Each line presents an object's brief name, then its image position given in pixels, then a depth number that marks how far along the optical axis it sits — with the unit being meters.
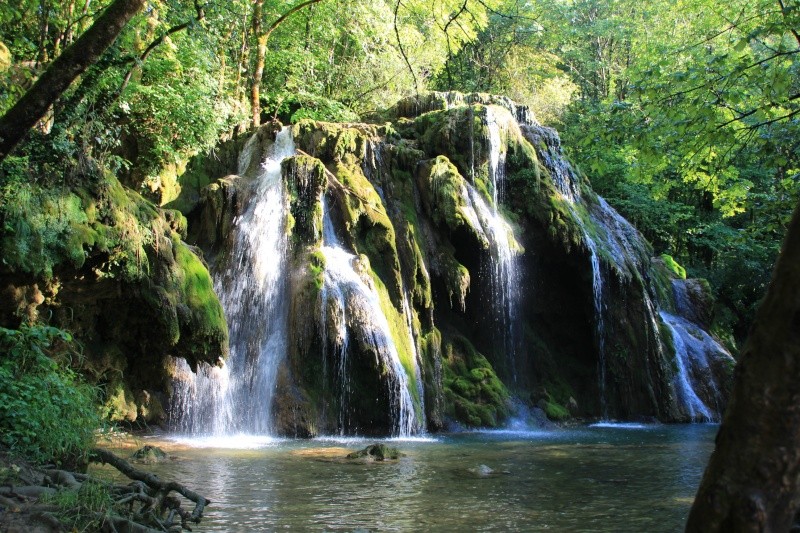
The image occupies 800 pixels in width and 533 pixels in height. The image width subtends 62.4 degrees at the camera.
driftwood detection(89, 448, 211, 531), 4.71
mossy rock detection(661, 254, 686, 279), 24.73
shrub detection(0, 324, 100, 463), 5.40
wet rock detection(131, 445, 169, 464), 8.44
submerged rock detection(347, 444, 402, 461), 9.54
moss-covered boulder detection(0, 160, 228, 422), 8.00
